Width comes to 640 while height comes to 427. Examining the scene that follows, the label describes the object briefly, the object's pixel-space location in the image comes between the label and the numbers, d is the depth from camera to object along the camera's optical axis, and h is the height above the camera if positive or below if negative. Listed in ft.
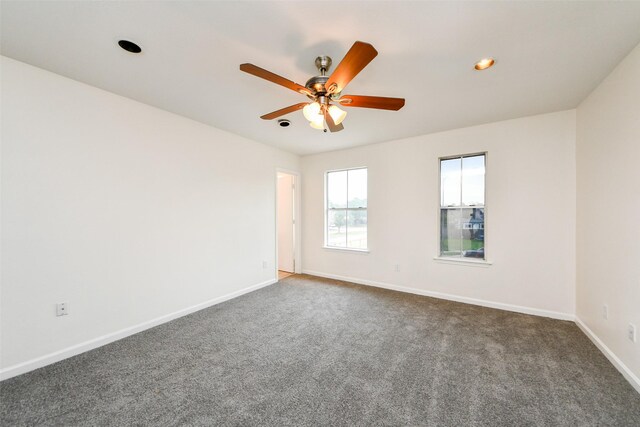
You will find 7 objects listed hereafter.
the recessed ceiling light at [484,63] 6.64 +4.10
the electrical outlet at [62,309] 7.31 -2.89
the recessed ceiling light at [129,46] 6.00 +4.10
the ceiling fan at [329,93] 5.06 +2.92
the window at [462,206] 11.75 +0.37
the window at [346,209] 15.16 +0.25
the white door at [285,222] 17.61 -0.66
